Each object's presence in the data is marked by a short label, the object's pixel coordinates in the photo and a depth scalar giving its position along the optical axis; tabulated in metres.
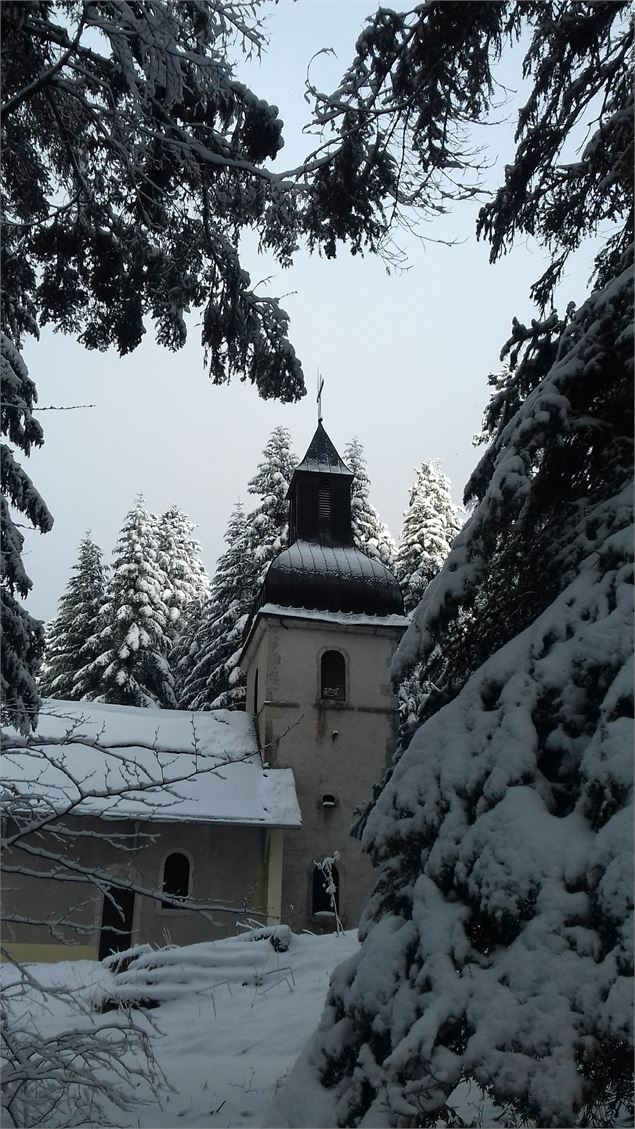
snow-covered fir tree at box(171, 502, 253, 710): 23.66
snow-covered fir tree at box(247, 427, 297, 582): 24.84
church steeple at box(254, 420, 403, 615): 18.66
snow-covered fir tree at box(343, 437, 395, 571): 27.03
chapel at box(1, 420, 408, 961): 15.49
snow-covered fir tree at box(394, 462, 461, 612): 25.22
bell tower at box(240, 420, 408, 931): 17.16
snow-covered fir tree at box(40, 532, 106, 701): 26.54
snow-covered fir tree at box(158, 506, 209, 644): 33.91
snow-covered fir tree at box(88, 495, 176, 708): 25.53
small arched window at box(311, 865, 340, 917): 16.72
